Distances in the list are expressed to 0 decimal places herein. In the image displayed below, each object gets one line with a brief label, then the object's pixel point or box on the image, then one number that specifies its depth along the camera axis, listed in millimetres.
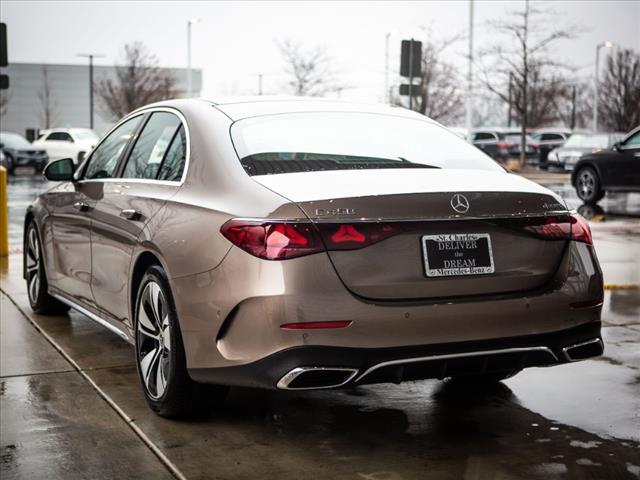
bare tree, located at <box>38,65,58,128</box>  87575
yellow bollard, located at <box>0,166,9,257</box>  11289
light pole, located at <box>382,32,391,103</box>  53969
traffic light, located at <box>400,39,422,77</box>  21862
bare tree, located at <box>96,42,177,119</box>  71188
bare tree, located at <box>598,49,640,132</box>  56406
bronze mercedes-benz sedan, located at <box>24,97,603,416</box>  4164
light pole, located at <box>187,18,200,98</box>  58469
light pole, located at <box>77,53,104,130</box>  69500
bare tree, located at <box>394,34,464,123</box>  51031
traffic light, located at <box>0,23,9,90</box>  16891
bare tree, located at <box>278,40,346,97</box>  61344
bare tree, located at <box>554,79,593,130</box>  90125
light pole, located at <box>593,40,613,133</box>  57969
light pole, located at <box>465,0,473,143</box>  39219
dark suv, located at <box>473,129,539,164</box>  46891
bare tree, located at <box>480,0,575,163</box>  45125
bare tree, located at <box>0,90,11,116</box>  79719
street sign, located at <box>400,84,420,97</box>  22752
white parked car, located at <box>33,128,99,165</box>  41344
